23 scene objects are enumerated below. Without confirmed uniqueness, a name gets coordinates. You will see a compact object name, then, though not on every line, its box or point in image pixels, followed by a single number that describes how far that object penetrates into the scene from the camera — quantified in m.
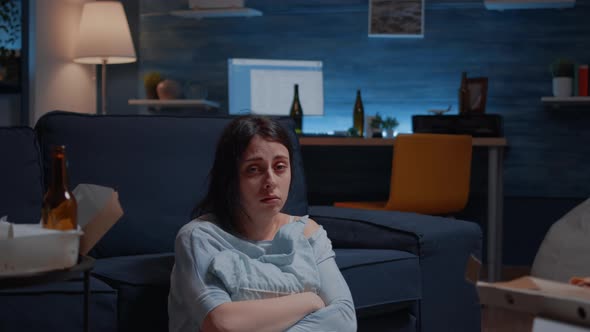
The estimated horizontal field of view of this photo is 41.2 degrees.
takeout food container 1.23
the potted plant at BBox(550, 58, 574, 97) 4.42
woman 1.57
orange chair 3.88
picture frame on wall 4.77
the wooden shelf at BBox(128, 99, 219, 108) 4.81
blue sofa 2.23
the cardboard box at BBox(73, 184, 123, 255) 1.39
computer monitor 4.82
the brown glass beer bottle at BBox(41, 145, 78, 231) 1.32
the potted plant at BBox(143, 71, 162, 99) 4.96
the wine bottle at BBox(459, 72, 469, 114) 4.52
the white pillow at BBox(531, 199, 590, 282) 2.43
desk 4.05
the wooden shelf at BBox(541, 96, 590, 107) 4.36
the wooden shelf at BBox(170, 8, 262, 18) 4.82
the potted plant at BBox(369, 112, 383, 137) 4.66
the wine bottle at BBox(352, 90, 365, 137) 4.79
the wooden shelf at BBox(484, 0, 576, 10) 4.40
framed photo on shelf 4.51
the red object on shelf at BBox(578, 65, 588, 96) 4.43
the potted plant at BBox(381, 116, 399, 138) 4.67
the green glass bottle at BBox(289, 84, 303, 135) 4.73
